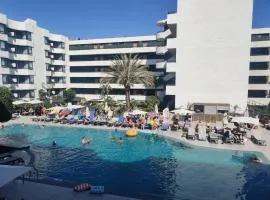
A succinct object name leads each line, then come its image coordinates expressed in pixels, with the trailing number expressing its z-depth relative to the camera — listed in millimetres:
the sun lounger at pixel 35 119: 28435
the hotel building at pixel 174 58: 29071
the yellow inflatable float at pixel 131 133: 21933
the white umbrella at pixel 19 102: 30979
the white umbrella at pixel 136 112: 26008
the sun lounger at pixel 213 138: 18981
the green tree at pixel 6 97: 25985
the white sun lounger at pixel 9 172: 7974
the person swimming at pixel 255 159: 15087
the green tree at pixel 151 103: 32298
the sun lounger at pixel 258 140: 18293
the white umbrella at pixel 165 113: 26550
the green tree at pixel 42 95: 35950
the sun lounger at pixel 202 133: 19577
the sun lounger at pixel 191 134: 20107
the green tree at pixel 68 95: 41651
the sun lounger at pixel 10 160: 13425
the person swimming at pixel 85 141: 19927
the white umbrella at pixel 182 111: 24571
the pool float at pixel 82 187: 10725
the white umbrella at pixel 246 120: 20586
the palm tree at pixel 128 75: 32322
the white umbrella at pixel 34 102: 31521
